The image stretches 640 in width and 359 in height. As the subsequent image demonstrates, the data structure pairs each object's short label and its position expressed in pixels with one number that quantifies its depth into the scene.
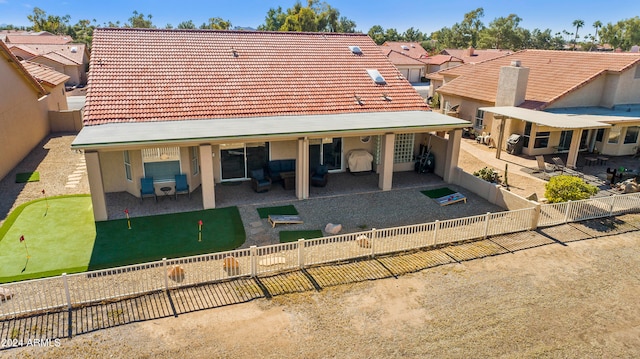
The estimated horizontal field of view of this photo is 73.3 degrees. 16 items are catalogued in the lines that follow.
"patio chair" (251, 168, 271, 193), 17.11
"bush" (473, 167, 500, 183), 18.92
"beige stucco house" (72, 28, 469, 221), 15.30
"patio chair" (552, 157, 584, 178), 20.59
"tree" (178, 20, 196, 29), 142.71
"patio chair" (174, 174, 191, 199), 16.31
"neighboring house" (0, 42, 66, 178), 20.08
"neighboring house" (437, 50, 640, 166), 23.45
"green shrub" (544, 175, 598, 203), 15.44
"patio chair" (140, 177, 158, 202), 15.87
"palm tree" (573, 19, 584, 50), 122.12
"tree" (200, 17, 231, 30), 89.25
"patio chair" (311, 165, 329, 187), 17.76
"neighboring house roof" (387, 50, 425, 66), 58.88
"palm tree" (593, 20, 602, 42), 119.59
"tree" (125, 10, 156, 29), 120.96
